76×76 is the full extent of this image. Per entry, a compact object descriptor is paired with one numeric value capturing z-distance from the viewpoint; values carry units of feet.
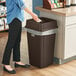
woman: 10.84
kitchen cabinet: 11.85
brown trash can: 11.57
